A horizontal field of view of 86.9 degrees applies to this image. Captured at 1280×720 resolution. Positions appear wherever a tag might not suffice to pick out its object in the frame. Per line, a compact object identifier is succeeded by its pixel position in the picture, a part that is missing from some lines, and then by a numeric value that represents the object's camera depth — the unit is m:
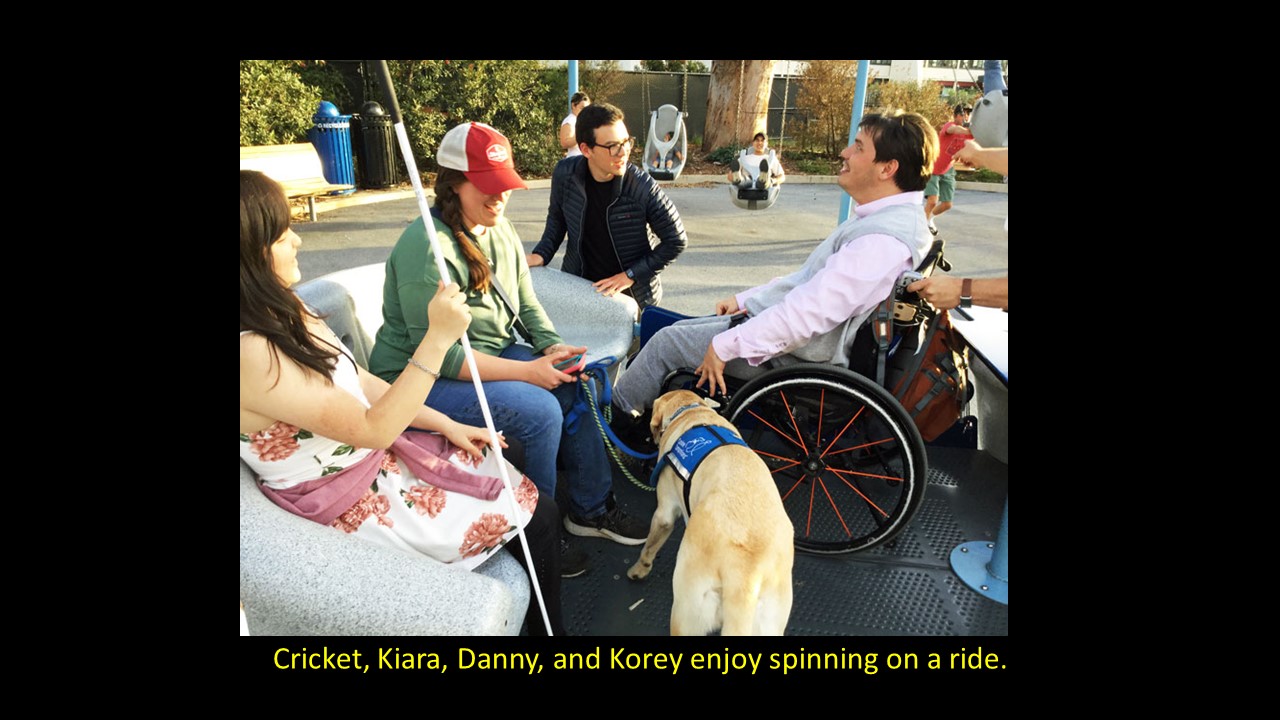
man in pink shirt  2.61
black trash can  10.63
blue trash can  10.09
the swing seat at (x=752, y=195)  9.08
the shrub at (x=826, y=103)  15.77
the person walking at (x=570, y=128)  6.71
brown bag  2.67
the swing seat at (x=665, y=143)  9.59
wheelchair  2.50
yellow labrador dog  1.85
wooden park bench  8.52
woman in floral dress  1.55
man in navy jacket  3.66
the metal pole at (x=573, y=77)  5.63
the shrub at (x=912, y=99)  15.41
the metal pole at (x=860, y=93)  4.13
